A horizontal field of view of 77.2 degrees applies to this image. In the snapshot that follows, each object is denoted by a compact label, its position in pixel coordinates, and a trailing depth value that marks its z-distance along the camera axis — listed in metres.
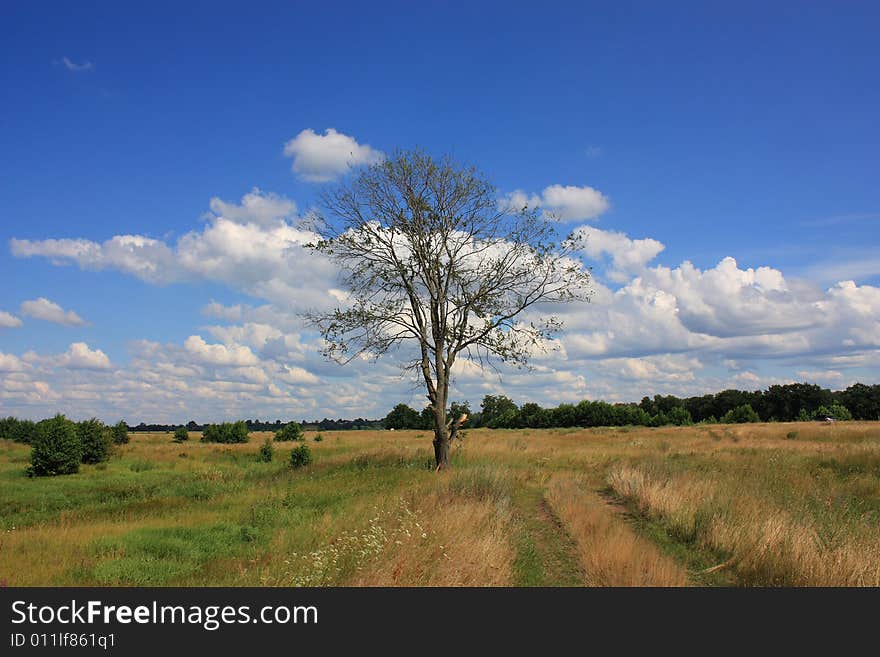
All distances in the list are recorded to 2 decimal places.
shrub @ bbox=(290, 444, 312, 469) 32.25
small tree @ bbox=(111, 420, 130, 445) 56.96
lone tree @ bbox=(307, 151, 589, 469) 23.94
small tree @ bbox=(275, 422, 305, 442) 65.74
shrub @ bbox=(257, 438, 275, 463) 42.30
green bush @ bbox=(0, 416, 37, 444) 66.12
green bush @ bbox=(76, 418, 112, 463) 38.97
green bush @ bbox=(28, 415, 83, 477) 32.75
